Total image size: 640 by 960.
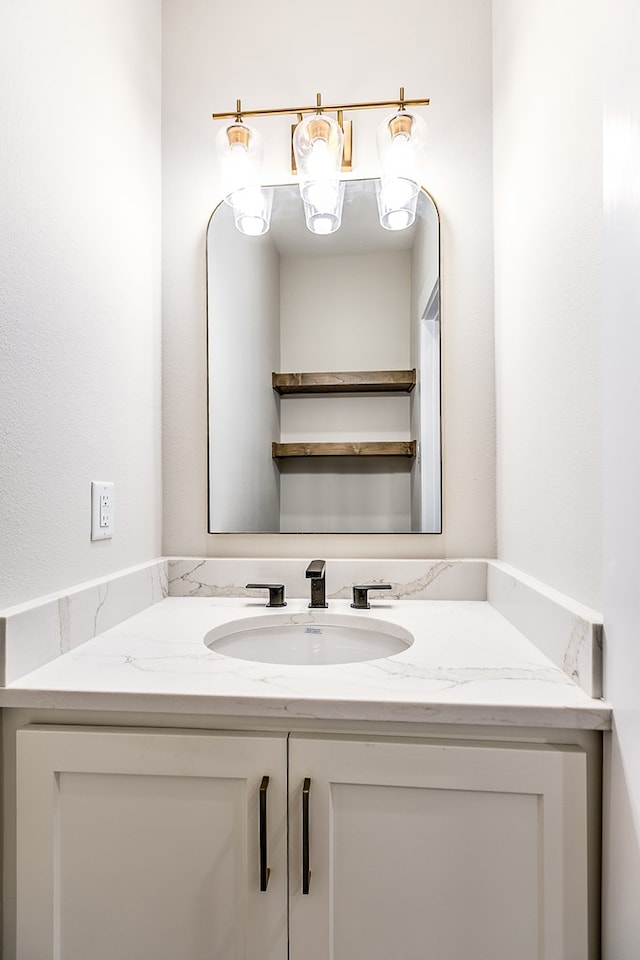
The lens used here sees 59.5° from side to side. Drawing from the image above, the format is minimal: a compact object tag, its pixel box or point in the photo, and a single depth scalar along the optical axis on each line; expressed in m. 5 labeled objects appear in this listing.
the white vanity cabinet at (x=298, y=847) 0.75
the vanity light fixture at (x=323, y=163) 1.33
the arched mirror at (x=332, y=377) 1.42
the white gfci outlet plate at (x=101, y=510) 1.11
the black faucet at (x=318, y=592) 1.28
